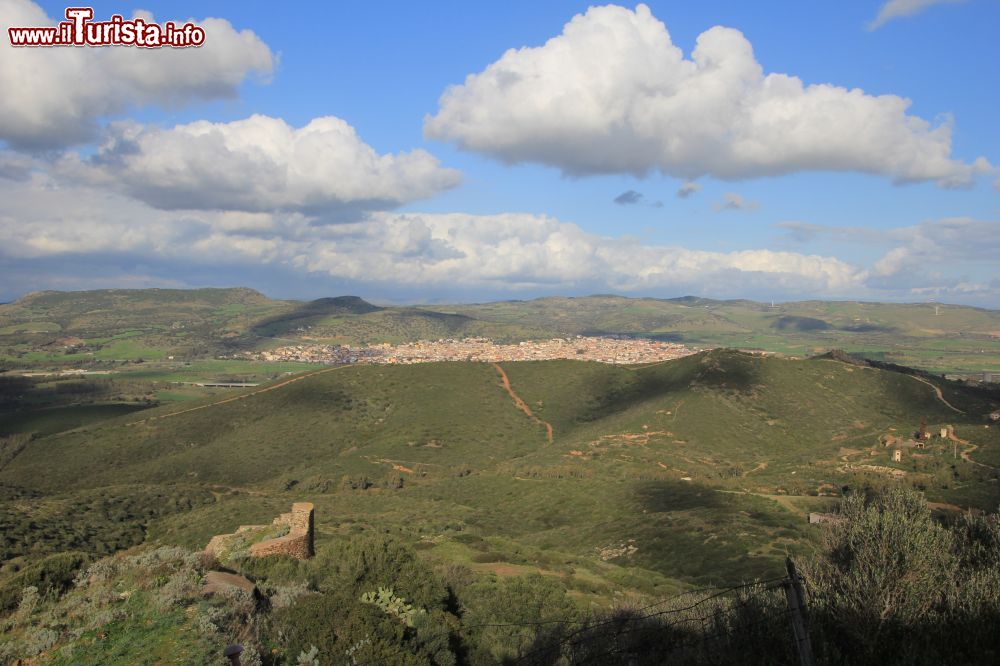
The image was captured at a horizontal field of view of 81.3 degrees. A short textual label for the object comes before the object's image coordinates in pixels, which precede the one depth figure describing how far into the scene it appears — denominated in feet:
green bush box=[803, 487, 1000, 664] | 35.70
